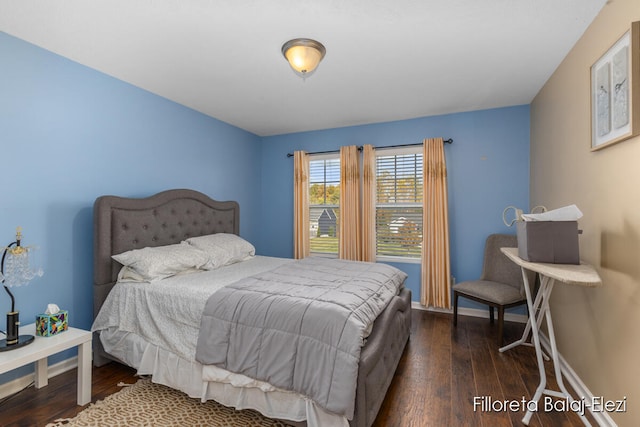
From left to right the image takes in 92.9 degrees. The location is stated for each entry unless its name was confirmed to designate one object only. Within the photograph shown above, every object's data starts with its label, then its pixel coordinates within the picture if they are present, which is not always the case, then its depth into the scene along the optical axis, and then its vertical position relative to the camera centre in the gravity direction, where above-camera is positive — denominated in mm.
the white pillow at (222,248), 2965 -336
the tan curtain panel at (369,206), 4074 +129
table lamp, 1818 -378
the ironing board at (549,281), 1501 -324
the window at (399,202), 3969 +178
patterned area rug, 1819 -1236
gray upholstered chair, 2943 -733
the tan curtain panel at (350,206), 4117 +131
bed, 1674 -819
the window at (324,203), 4426 +190
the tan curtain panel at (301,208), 4449 +105
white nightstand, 1705 -798
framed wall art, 1515 +684
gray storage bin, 1803 -159
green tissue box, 1961 -706
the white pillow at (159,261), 2391 -372
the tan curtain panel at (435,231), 3672 -189
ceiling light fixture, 2102 +1139
